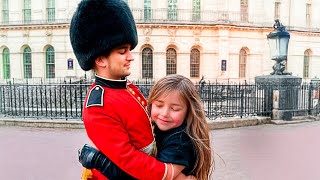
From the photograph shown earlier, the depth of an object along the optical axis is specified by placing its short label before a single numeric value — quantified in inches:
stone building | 1368.1
